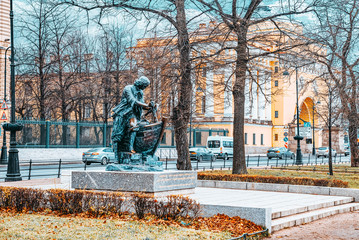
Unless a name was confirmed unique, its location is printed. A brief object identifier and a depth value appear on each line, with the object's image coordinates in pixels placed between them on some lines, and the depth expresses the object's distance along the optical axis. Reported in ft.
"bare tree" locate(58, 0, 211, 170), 67.92
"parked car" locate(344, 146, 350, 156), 271.49
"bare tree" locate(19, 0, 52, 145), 151.84
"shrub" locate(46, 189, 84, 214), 38.78
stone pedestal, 43.14
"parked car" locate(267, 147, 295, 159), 203.90
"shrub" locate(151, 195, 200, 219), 35.68
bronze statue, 47.39
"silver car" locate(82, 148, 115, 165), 131.03
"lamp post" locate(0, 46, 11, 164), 124.67
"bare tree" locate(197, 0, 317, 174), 68.00
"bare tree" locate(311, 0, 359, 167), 91.02
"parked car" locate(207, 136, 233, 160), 189.56
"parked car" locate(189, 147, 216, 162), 168.53
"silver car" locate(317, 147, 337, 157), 241.35
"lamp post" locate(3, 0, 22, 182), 74.43
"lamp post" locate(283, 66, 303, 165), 145.59
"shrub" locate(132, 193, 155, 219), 36.50
